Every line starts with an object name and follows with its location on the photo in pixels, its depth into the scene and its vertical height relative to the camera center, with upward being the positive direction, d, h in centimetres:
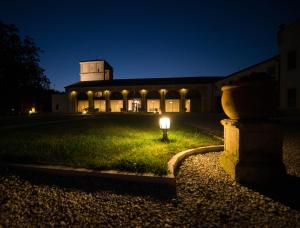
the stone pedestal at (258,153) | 302 -74
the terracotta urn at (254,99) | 301 +15
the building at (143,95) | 3312 +268
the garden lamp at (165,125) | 643 -57
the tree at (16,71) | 1881 +402
